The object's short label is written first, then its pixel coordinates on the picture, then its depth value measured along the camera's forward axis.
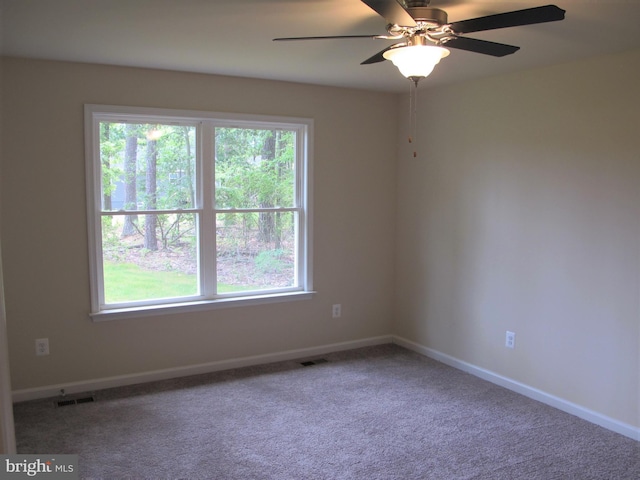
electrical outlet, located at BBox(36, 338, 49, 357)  3.70
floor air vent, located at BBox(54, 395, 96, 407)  3.62
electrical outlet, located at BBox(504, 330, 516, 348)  3.95
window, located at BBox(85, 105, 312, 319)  3.89
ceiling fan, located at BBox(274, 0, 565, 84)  1.97
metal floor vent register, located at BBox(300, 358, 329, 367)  4.47
